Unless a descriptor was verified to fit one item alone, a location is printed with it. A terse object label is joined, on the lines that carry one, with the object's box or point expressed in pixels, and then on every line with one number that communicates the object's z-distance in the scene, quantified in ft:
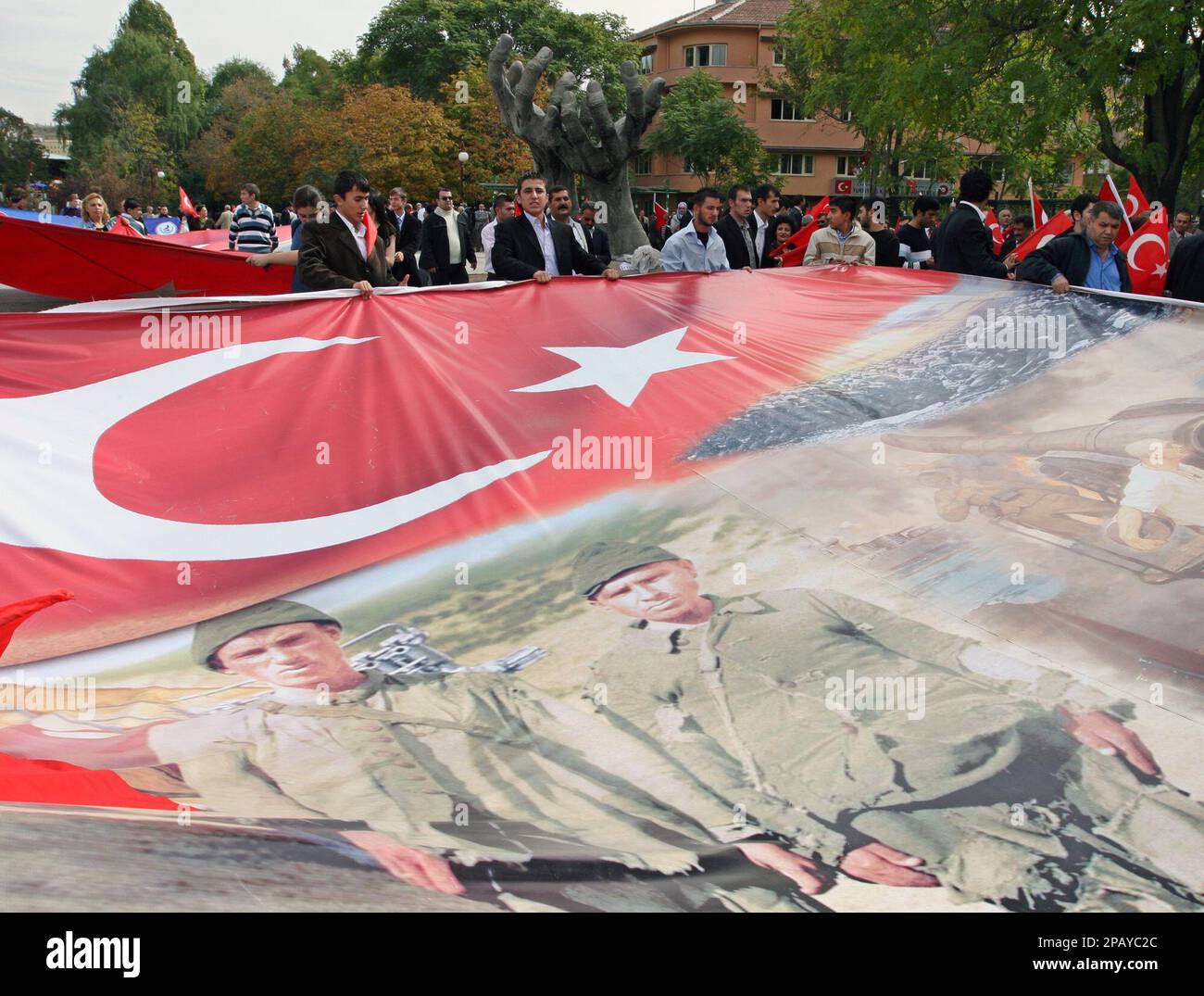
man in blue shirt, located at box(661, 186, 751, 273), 26.43
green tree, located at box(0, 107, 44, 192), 223.10
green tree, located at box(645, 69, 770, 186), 182.80
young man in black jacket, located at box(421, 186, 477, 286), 38.91
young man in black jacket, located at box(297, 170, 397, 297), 20.12
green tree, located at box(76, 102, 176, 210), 172.24
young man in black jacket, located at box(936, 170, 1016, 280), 24.56
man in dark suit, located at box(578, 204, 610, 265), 33.32
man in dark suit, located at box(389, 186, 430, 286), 35.68
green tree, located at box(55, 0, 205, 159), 229.45
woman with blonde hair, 42.54
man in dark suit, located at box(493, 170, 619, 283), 23.72
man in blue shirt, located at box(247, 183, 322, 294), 27.40
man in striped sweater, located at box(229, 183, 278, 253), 40.34
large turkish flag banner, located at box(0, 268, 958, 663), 14.40
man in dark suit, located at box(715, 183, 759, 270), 28.25
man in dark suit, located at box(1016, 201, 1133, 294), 22.52
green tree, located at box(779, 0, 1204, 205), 49.01
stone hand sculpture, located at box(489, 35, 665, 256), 55.93
